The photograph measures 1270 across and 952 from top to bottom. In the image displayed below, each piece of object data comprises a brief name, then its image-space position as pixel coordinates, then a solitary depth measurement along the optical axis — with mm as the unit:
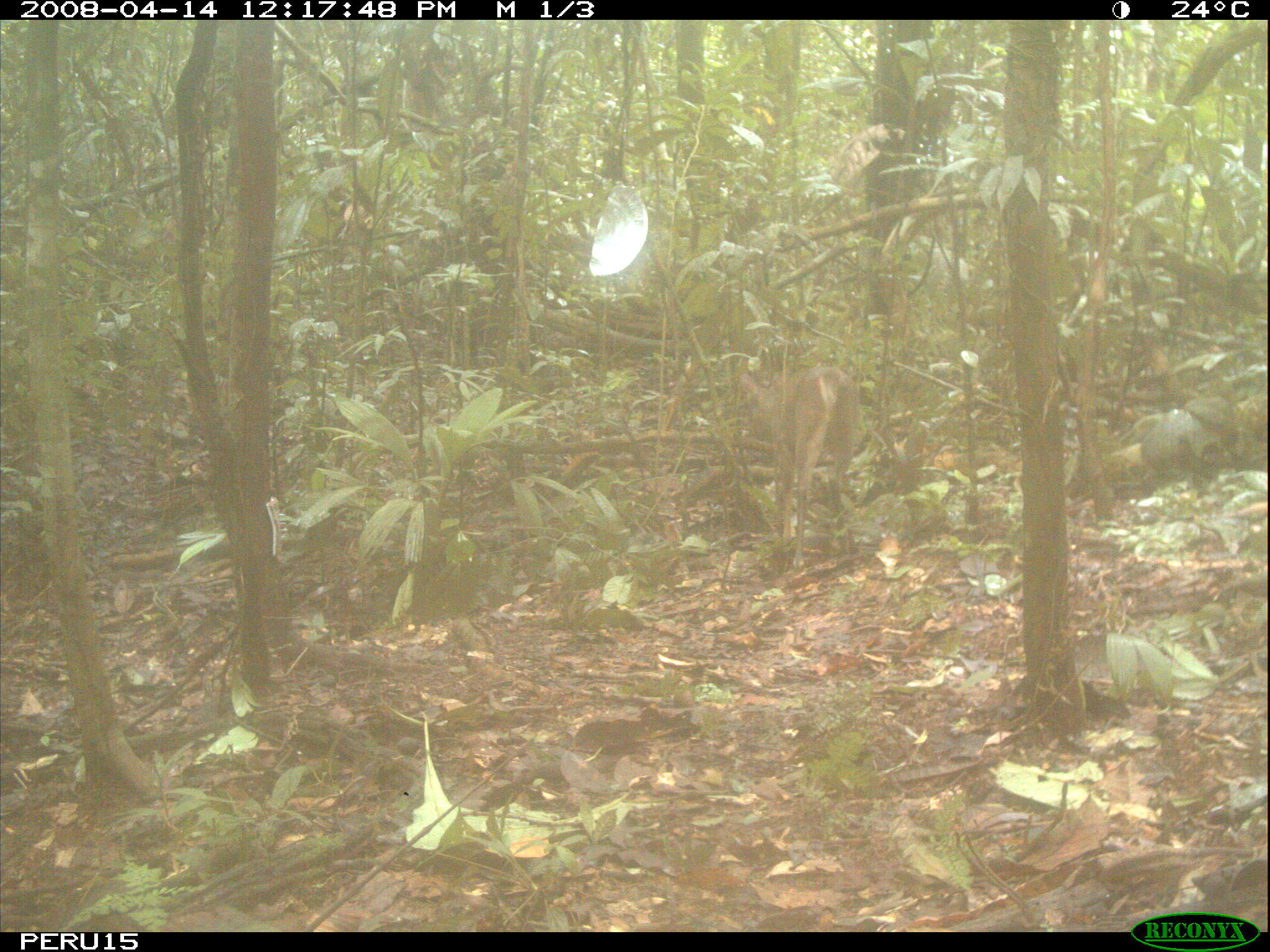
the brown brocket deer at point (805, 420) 3439
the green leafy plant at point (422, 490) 2801
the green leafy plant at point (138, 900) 1591
